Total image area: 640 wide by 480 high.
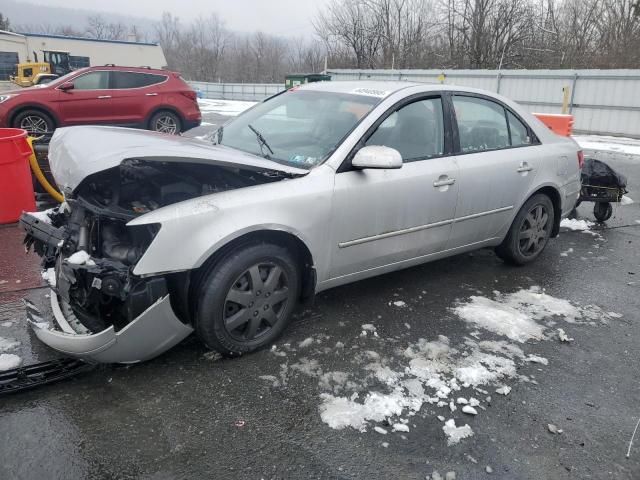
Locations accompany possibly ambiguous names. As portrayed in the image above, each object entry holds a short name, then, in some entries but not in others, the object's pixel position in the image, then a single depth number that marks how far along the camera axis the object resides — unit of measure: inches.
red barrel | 216.7
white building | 1585.9
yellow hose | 253.0
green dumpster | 1060.5
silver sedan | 109.8
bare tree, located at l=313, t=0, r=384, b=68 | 1611.7
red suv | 430.6
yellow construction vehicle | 1188.5
